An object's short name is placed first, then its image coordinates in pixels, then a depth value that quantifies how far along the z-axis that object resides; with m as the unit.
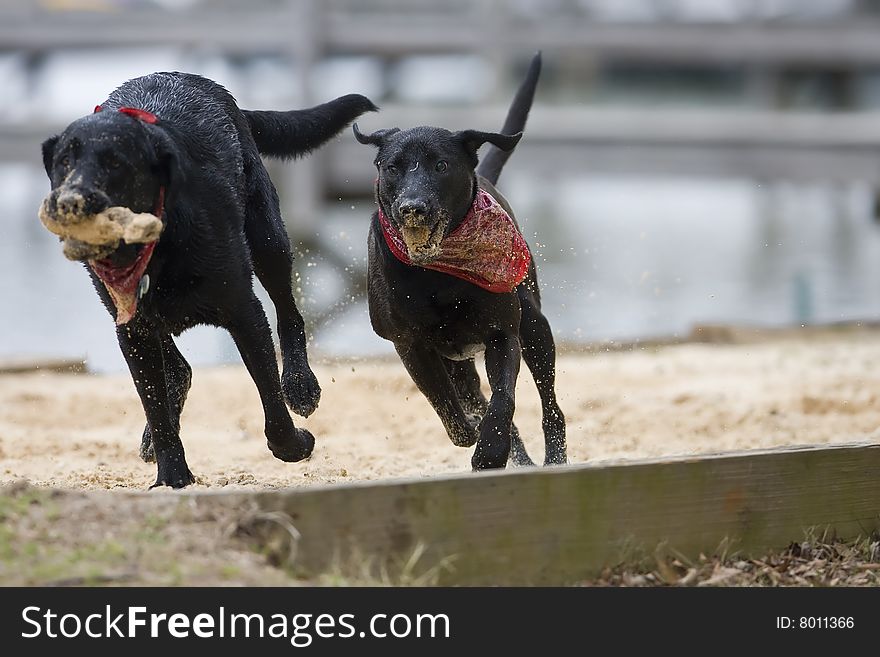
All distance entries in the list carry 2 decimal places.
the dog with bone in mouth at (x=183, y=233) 7.91
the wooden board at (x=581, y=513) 6.50
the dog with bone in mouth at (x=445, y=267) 9.18
